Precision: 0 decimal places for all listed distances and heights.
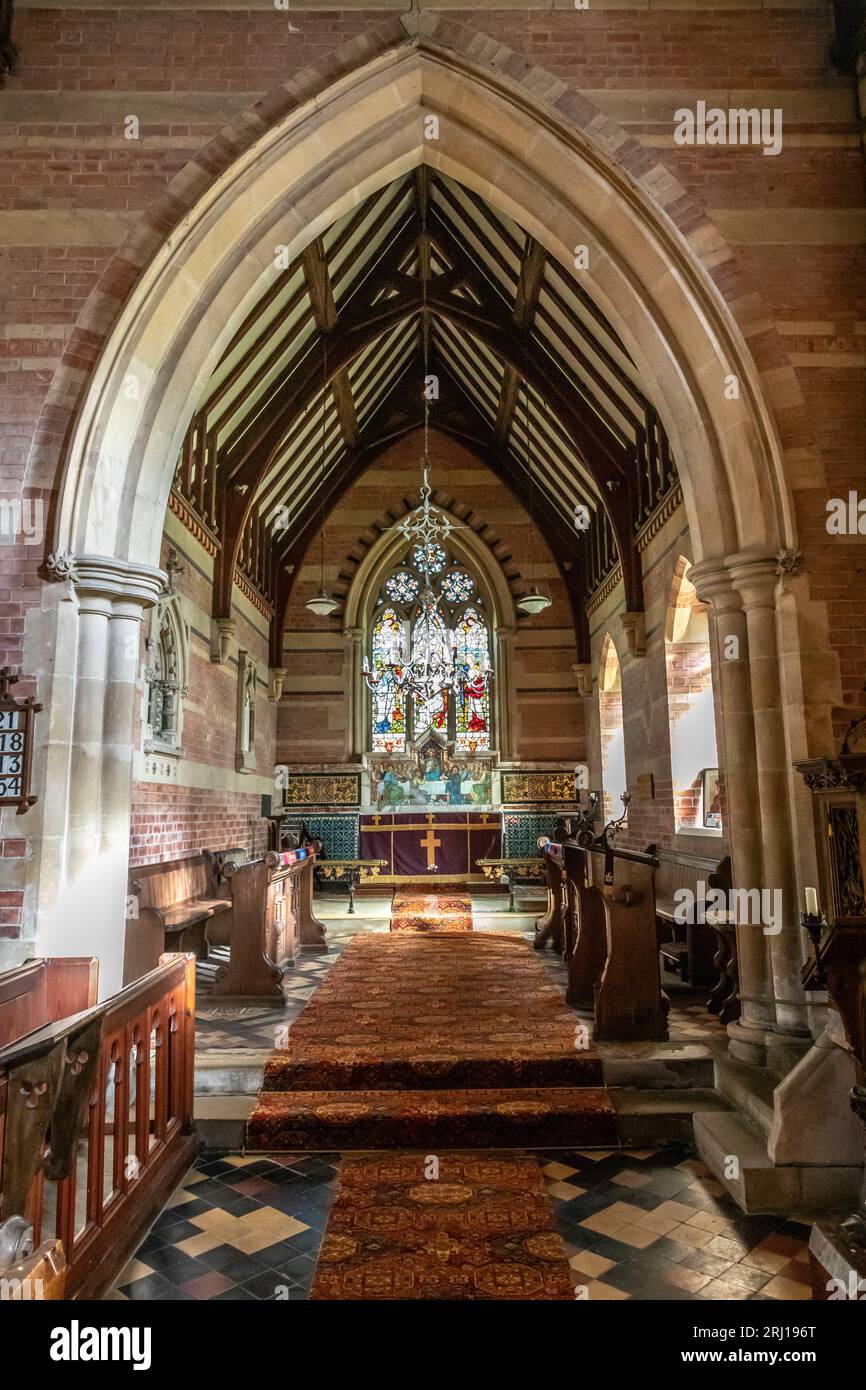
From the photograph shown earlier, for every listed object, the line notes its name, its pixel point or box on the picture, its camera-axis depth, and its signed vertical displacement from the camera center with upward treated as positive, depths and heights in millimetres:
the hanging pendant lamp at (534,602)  9633 +2410
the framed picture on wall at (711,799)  7465 +72
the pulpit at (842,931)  2156 -405
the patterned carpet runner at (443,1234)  2521 -1452
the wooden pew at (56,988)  3430 -739
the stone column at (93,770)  4297 +244
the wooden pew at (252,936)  5547 -828
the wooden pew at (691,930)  6047 -937
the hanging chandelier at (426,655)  10484 +2169
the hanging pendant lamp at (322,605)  9664 +2432
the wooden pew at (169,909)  5820 -791
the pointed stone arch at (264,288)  4441 +2906
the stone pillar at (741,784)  4129 +117
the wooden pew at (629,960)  4508 -844
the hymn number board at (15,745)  4191 +365
